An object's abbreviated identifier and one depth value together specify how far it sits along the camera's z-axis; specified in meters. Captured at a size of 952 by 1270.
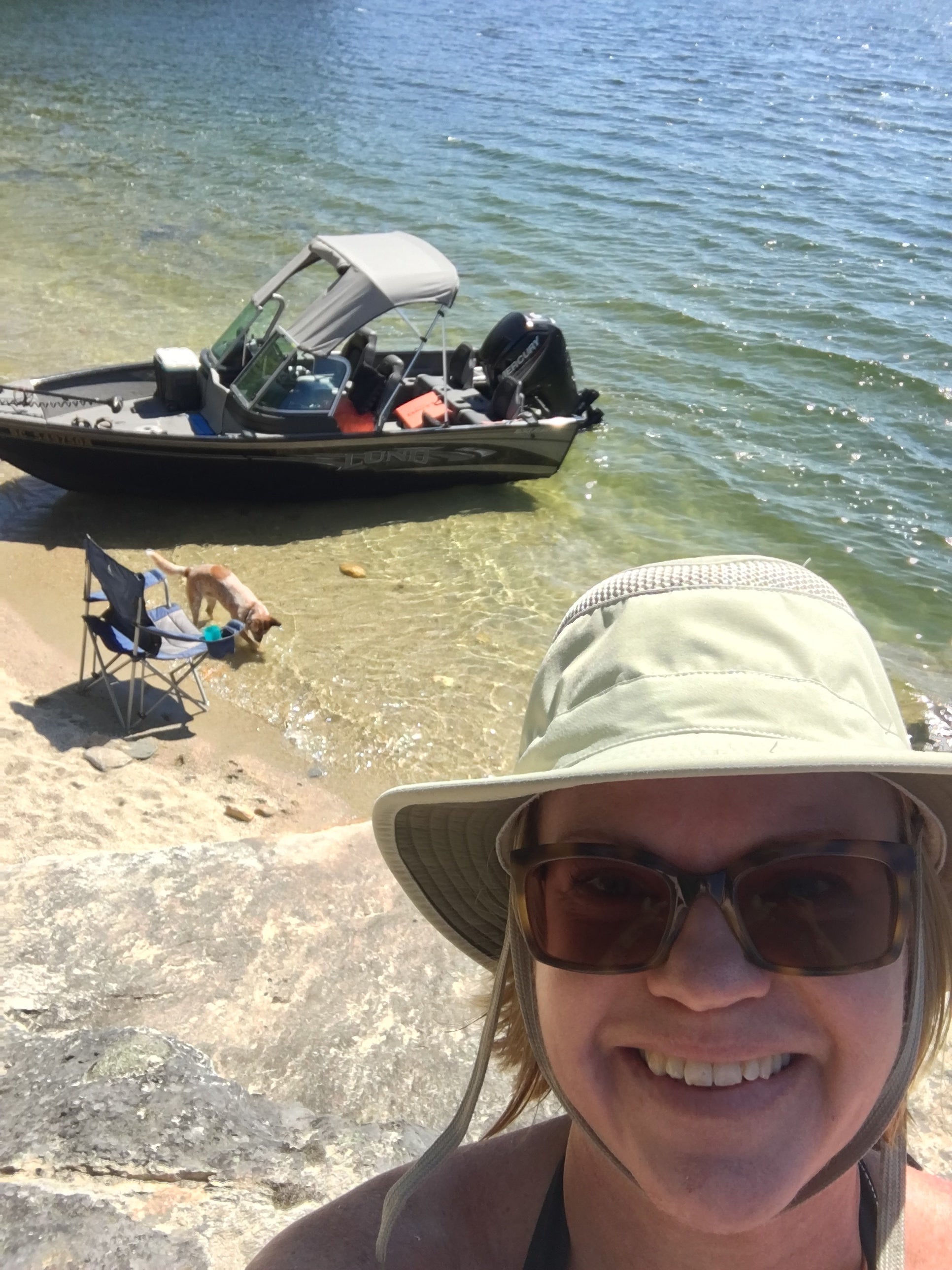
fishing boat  10.11
